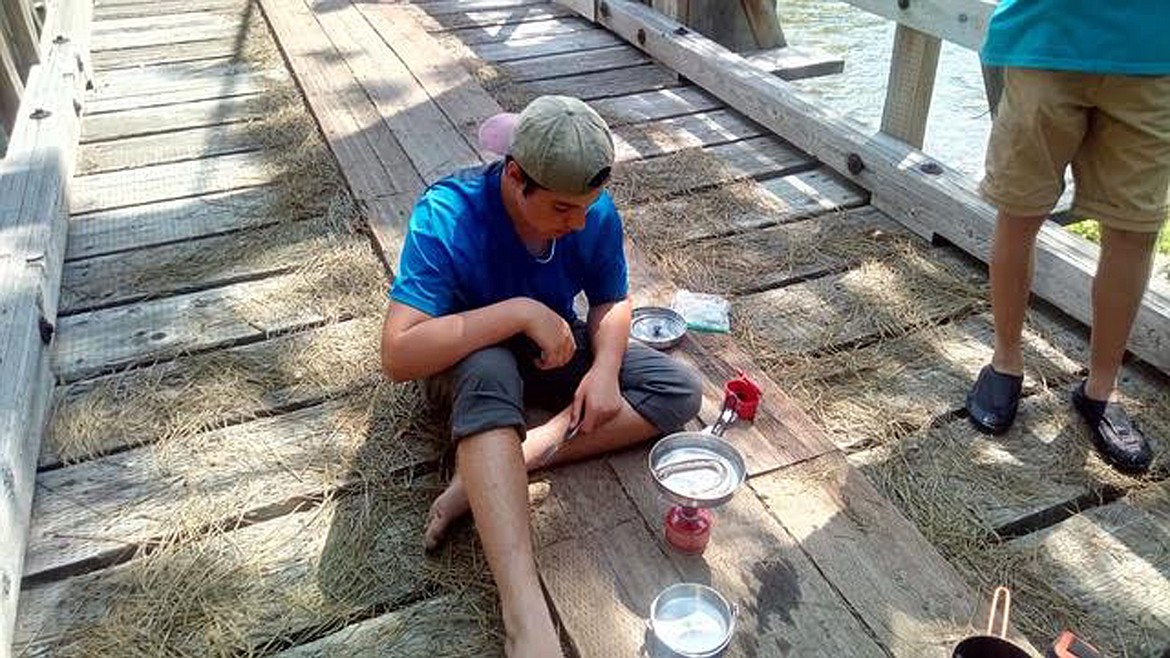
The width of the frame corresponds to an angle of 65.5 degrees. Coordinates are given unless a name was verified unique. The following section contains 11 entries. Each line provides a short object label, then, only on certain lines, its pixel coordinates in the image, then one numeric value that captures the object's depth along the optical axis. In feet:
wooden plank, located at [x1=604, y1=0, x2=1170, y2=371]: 8.42
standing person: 6.33
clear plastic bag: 8.48
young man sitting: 5.68
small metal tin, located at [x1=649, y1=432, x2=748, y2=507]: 6.02
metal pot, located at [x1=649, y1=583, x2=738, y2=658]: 5.30
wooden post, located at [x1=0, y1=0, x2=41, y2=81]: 11.75
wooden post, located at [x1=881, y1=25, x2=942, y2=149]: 10.66
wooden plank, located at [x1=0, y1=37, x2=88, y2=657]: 6.11
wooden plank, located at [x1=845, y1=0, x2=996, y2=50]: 9.43
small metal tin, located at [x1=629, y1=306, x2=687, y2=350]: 8.07
